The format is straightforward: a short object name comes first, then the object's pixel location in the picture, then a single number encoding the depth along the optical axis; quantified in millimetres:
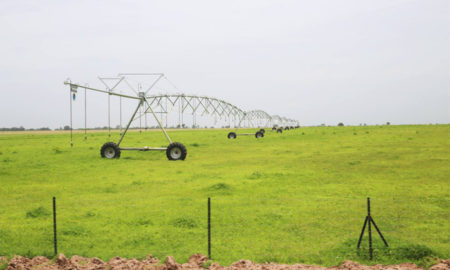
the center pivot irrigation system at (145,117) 30328
